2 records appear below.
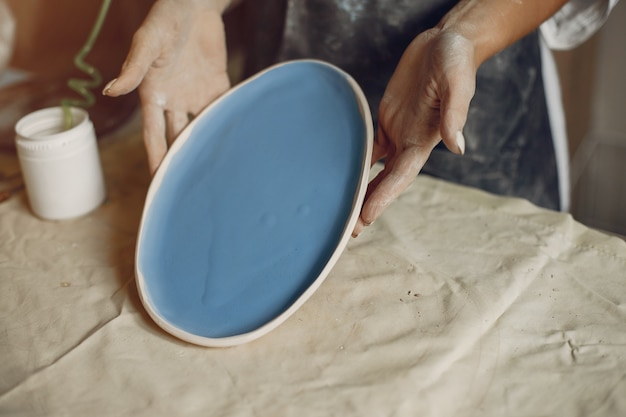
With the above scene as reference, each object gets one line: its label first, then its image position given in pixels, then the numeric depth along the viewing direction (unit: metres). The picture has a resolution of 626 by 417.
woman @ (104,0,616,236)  0.85
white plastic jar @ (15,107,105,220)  1.00
